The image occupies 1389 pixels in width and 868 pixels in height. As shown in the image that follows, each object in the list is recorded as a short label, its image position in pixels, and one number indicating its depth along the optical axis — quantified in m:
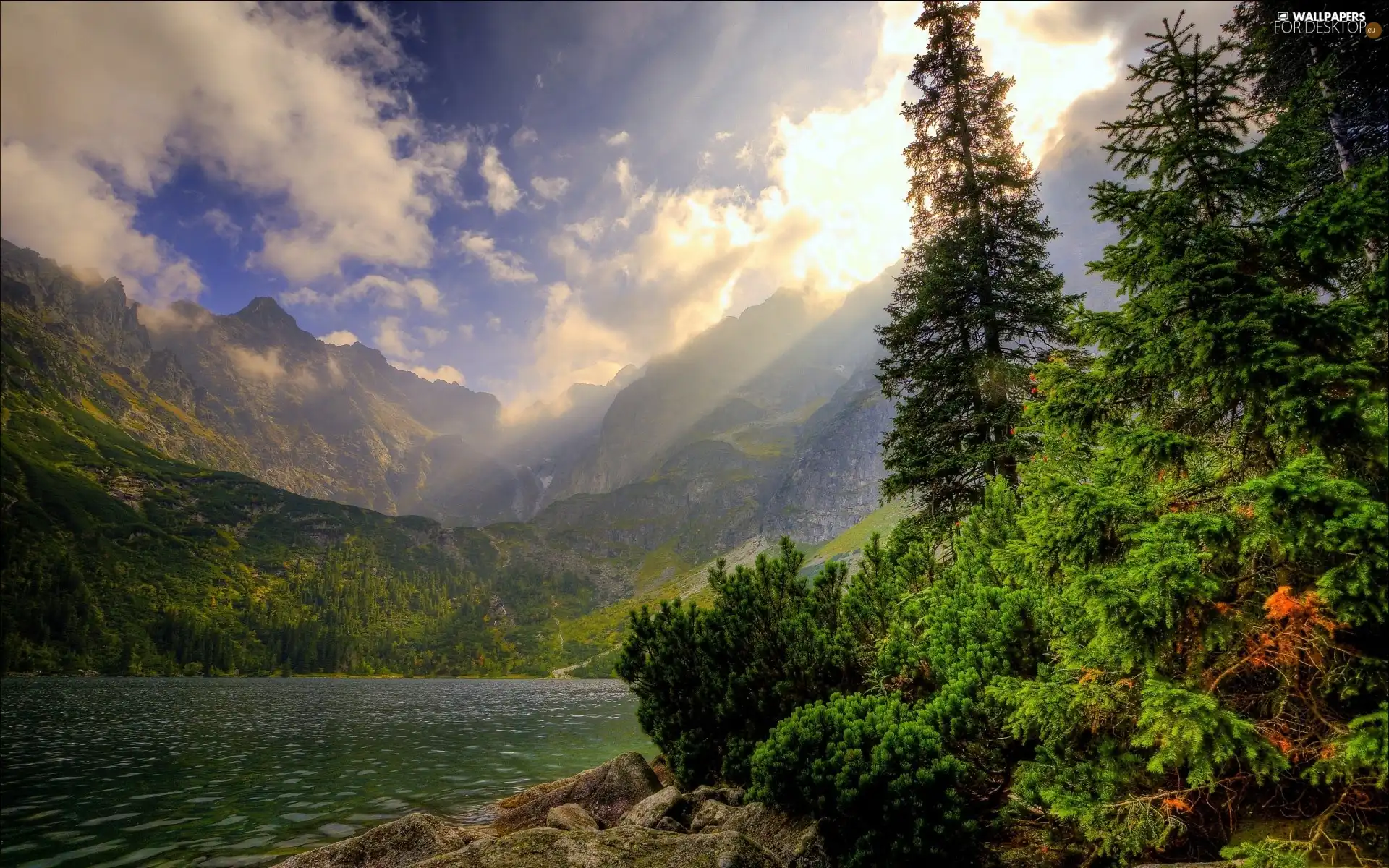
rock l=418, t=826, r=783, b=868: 7.51
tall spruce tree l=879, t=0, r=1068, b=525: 21.55
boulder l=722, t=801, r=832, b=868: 8.99
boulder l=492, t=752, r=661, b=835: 16.67
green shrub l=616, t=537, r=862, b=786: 12.79
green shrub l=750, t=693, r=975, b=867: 8.37
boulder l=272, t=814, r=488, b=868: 12.17
